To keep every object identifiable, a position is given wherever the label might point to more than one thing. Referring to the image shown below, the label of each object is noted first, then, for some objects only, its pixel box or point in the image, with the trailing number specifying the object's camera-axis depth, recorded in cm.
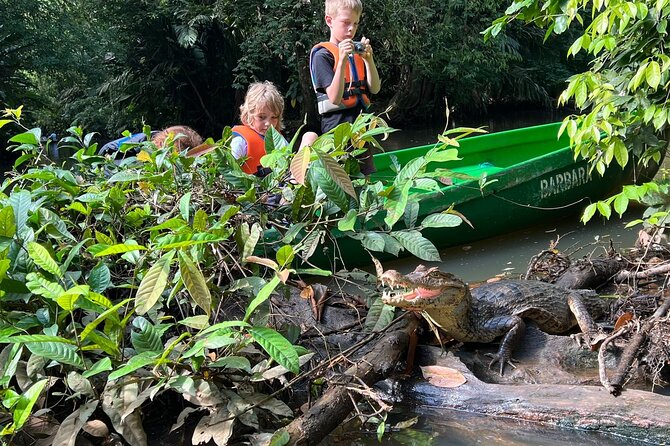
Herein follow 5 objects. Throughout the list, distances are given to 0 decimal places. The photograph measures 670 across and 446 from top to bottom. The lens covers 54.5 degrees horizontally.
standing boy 465
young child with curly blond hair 451
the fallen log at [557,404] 247
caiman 305
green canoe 571
